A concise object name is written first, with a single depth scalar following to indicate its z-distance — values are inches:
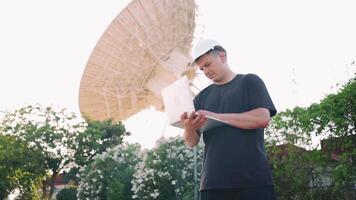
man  100.4
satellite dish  783.1
